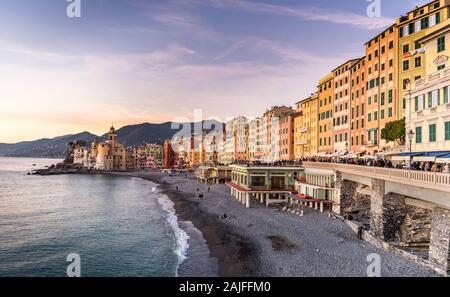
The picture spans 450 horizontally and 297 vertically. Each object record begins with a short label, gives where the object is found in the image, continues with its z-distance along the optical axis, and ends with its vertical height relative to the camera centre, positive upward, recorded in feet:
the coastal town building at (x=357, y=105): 221.46 +31.26
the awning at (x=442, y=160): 117.96 -2.41
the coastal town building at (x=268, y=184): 213.87 -19.56
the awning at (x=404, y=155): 117.64 -0.96
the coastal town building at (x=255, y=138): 463.83 +20.86
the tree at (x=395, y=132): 168.66 +10.64
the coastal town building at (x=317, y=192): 187.39 -21.88
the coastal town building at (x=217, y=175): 408.05 -26.94
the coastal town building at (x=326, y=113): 270.05 +32.02
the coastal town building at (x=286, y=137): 357.00 +17.19
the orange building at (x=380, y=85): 189.16 +39.06
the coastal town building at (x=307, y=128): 298.15 +22.55
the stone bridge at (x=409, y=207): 84.38 -16.94
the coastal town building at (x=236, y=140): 536.42 +20.18
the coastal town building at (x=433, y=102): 121.80 +19.34
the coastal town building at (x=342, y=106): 241.14 +33.86
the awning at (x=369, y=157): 168.96 -2.02
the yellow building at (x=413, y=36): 164.43 +59.66
